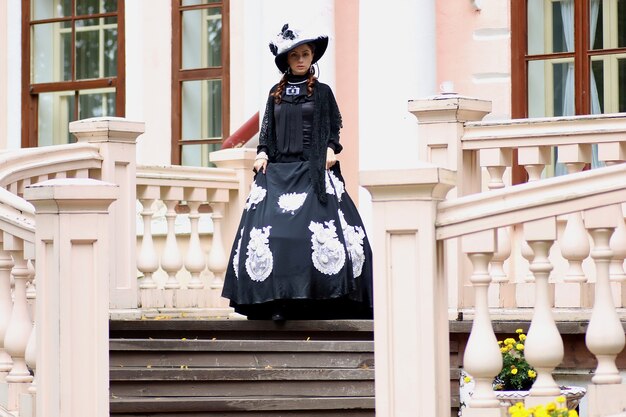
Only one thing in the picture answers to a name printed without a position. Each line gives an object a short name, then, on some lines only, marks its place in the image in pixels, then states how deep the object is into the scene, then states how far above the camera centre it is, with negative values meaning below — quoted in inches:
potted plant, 474.9 -22.5
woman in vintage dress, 614.2 +3.1
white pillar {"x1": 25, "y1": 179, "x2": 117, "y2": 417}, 446.9 -8.8
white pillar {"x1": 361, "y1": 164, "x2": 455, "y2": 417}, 399.5 -7.7
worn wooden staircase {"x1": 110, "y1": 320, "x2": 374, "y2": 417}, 510.6 -22.5
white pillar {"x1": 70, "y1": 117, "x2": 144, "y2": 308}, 649.6 +10.9
